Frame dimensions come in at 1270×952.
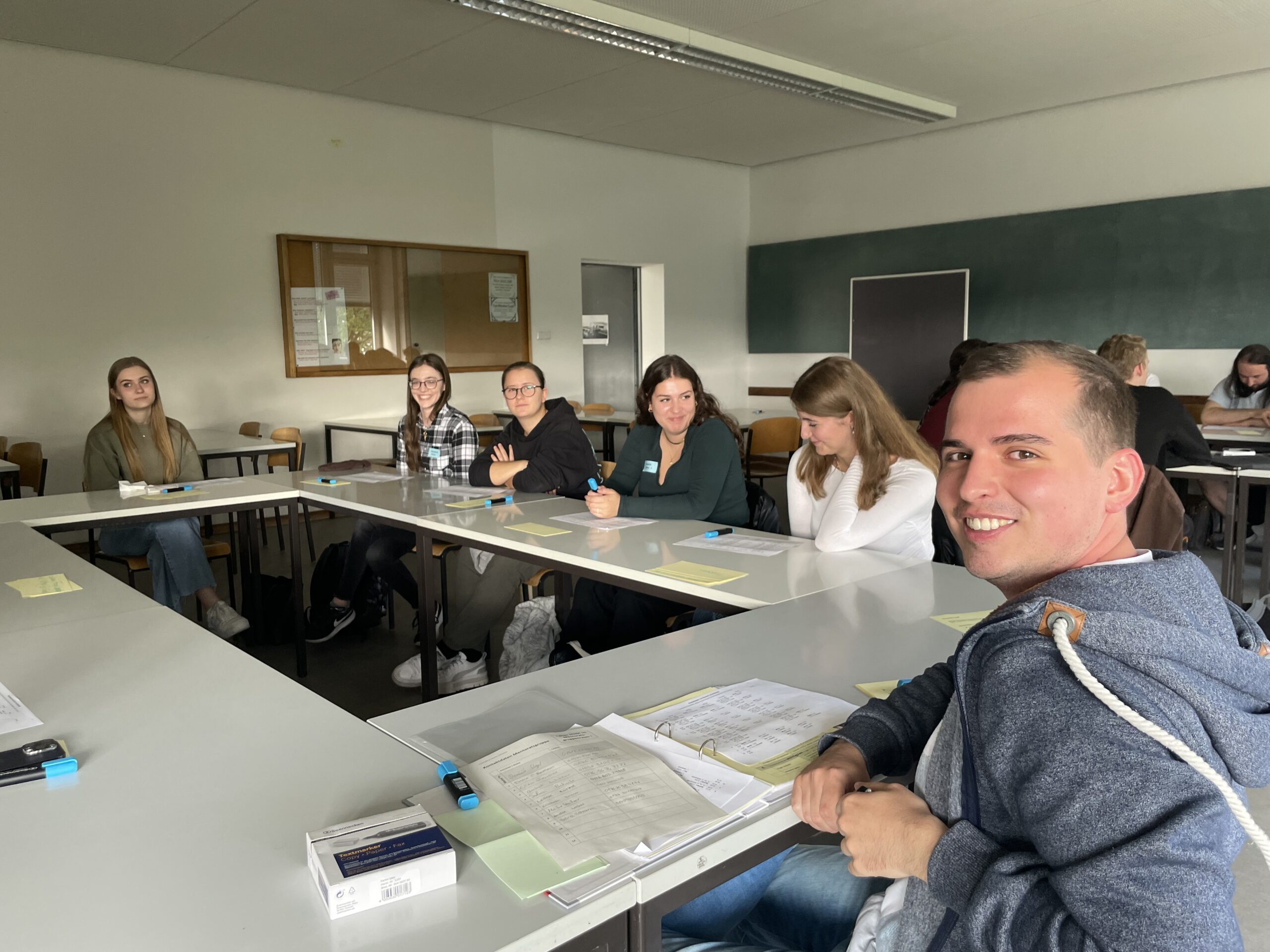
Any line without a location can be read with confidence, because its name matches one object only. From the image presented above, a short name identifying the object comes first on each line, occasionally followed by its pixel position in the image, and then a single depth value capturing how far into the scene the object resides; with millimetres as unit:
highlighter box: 888
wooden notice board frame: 6539
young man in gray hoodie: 736
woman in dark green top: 2791
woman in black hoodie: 3432
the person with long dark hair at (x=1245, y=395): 5660
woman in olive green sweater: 3559
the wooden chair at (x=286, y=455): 5391
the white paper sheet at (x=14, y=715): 1353
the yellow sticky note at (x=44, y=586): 2123
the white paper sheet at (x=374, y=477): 3998
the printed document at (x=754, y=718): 1262
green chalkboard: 6512
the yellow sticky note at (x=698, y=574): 2191
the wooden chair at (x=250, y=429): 6027
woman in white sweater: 2441
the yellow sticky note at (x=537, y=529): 2812
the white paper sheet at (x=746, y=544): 2537
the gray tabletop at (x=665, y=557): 2143
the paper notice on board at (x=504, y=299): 7719
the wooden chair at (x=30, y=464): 4879
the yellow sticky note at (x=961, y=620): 1793
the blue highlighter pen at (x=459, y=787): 1071
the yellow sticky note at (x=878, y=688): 1456
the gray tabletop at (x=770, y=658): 1427
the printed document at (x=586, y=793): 1015
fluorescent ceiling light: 4918
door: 8812
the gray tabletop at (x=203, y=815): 874
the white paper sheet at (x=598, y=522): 2912
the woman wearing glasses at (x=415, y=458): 3723
